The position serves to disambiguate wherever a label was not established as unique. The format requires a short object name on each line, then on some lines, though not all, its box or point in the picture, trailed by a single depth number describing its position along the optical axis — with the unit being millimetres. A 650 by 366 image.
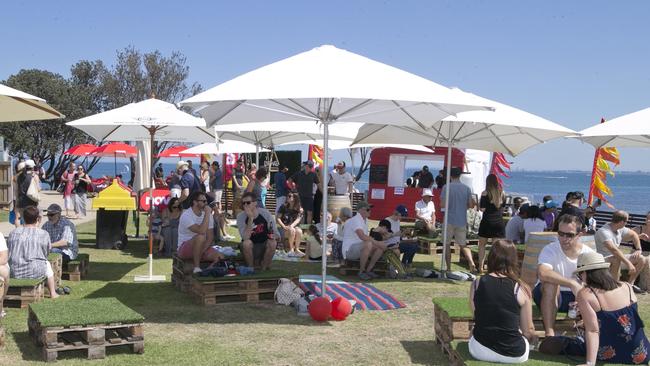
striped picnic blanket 8188
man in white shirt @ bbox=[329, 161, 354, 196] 18578
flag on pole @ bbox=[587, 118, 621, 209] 18266
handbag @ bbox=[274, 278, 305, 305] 8156
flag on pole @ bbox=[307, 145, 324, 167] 23625
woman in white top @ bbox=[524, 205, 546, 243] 10508
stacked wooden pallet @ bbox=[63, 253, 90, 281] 9453
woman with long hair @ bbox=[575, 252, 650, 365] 4812
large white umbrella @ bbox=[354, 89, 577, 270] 9586
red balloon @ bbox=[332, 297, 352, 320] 7418
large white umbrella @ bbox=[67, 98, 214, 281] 9328
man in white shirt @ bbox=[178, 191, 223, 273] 8797
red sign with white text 14208
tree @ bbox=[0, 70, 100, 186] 42031
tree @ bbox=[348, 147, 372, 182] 46791
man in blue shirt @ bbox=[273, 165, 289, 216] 16406
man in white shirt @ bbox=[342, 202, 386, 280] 10258
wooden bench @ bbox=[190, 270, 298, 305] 7980
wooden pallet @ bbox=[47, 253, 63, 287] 8719
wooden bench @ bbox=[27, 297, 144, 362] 5734
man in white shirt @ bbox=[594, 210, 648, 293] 8914
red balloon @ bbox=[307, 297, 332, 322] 7324
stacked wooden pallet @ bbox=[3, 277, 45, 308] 7547
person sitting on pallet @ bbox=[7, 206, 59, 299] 7793
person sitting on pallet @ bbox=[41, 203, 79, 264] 9414
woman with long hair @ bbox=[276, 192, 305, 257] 12727
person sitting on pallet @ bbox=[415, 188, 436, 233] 13984
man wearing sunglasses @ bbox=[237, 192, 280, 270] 8947
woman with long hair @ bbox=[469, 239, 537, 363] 5086
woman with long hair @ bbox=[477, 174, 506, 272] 10336
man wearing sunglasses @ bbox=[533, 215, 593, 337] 6113
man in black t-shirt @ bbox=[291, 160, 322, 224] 16219
